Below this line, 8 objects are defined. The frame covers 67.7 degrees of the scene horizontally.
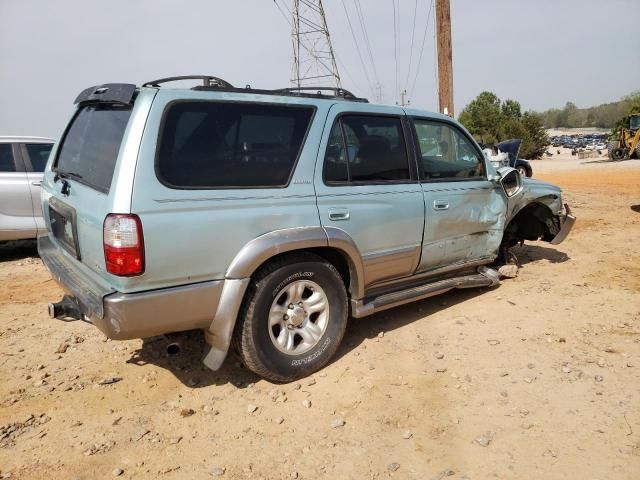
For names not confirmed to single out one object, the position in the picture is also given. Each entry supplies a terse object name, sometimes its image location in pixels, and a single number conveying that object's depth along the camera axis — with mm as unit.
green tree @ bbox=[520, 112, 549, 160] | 34375
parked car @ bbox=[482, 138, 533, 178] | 6312
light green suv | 2615
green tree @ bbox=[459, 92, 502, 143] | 38850
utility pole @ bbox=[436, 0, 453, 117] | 10336
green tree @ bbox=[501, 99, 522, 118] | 41125
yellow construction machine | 24062
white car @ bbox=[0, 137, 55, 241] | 6348
